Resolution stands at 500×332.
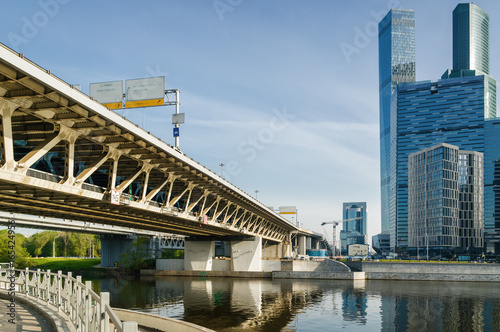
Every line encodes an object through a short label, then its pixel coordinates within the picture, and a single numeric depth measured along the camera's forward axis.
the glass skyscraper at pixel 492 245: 192.71
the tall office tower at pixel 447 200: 168.62
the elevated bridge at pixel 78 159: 21.69
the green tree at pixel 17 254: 96.98
